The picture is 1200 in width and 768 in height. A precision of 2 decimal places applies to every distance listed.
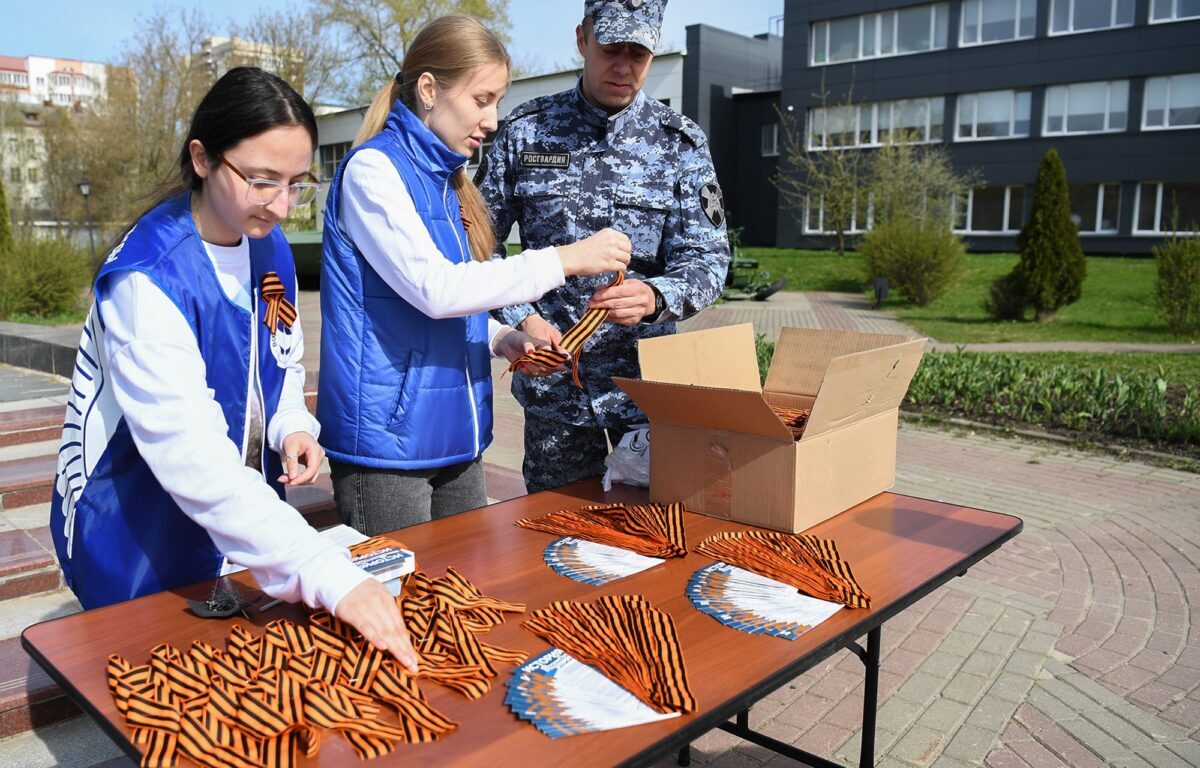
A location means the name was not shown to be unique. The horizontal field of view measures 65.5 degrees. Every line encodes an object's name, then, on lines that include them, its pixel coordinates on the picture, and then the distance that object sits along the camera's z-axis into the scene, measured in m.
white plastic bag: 2.35
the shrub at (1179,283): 12.97
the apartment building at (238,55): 31.34
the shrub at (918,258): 18.39
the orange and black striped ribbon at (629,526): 1.90
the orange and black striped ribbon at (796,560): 1.66
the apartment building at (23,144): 33.75
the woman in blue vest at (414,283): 1.83
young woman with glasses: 1.37
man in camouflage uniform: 2.51
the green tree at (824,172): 29.11
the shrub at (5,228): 14.38
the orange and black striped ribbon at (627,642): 1.29
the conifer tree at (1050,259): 15.90
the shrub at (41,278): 13.78
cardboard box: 1.92
